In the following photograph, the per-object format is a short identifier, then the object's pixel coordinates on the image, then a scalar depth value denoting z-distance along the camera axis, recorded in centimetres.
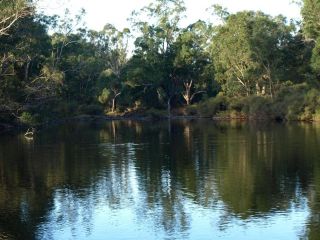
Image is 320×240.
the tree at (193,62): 9356
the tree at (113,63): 9412
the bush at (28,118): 5582
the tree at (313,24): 7319
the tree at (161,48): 9388
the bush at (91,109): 9369
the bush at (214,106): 8700
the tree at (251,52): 8138
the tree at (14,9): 4281
